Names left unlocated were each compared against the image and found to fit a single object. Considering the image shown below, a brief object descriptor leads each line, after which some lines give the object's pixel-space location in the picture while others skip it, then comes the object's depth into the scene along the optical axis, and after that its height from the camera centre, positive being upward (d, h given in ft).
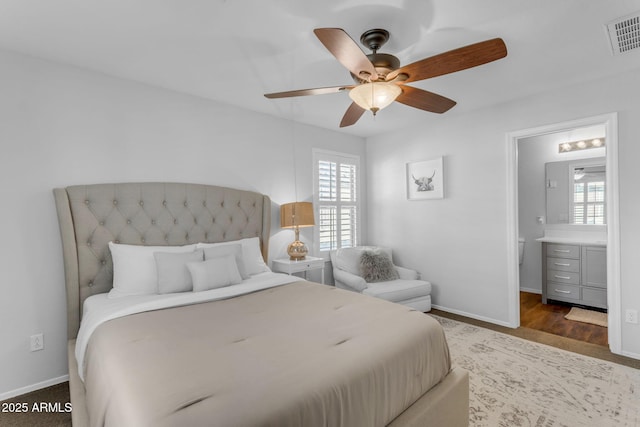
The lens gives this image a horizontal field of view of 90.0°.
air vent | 6.47 +3.68
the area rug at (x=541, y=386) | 6.49 -4.32
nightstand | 11.60 -2.06
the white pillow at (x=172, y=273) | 7.77 -1.50
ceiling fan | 5.17 +2.58
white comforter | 6.12 -1.97
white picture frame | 13.32 +1.18
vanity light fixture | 14.03 +2.68
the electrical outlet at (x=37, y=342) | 7.71 -3.09
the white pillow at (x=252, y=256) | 9.93 -1.44
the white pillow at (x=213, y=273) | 7.89 -1.58
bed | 3.60 -2.04
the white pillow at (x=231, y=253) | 8.85 -1.18
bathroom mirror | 14.10 +0.57
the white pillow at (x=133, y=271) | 7.77 -1.45
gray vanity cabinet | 12.83 -2.94
